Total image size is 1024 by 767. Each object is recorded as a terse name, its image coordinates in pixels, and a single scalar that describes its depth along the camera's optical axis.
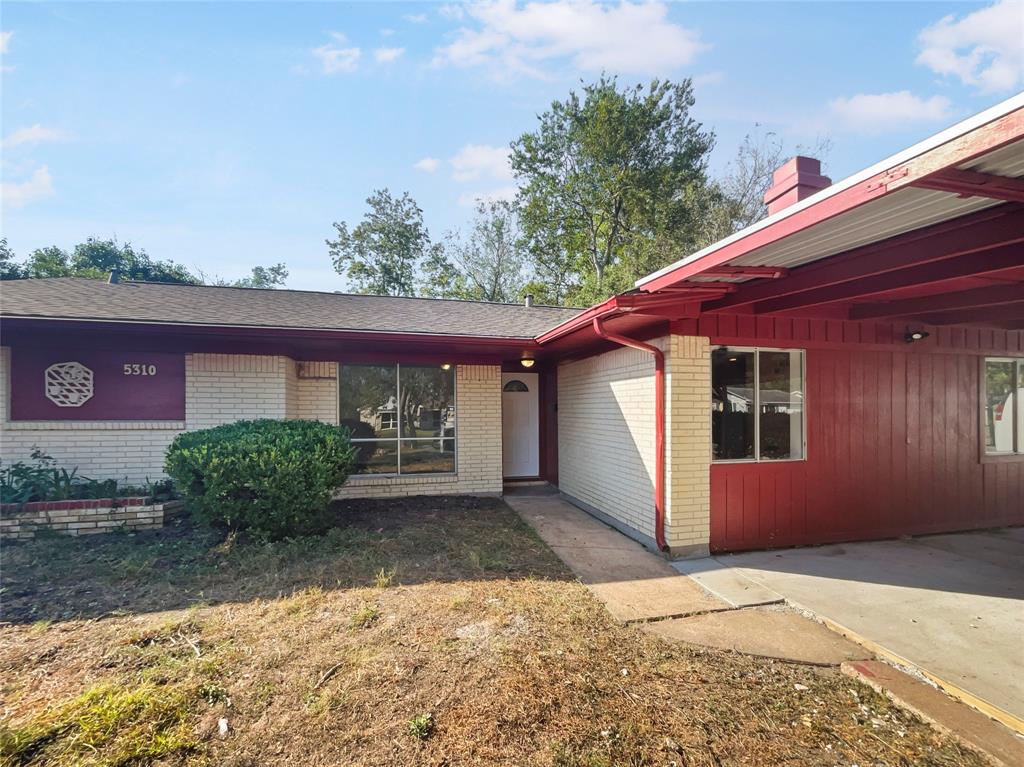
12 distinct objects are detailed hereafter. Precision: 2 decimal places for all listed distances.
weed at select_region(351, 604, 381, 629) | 3.41
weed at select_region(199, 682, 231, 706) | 2.52
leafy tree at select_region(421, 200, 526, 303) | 26.08
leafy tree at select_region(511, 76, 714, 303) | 21.00
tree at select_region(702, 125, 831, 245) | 18.69
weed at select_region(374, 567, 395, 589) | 4.13
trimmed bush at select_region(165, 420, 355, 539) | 4.94
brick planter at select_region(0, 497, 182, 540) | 5.16
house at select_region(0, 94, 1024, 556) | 4.04
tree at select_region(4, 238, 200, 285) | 27.38
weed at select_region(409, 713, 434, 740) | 2.27
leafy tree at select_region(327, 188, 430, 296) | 28.97
